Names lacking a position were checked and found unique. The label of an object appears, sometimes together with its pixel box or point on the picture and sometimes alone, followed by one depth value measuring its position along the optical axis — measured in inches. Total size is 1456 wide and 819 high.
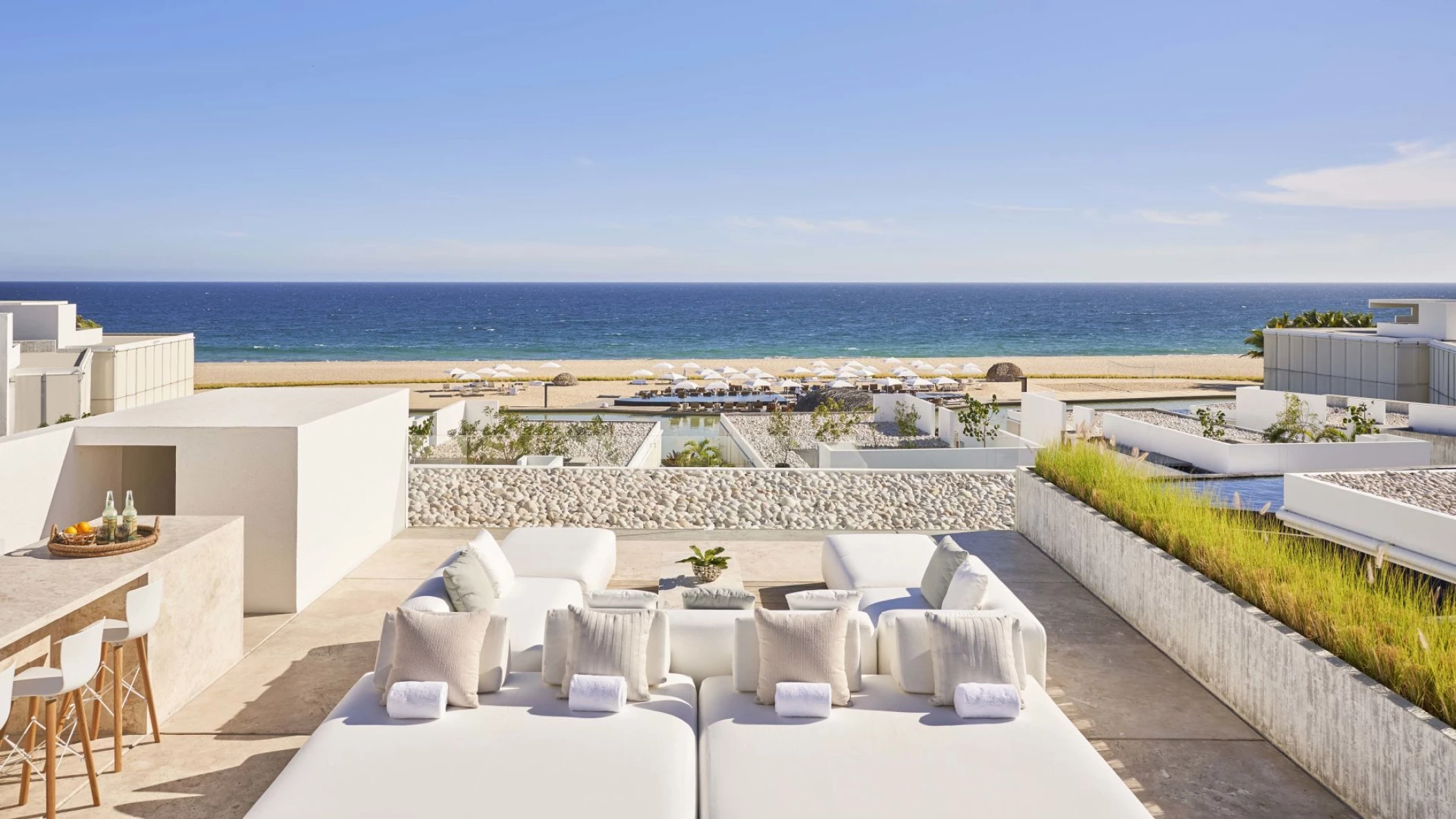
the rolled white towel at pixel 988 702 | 147.8
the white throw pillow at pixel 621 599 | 178.2
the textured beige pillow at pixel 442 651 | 151.5
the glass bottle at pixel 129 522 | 184.2
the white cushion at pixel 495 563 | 205.5
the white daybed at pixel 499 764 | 119.6
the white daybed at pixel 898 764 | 120.6
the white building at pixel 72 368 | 498.0
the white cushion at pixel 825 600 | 178.7
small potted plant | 242.1
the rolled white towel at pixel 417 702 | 145.9
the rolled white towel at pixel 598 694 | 148.5
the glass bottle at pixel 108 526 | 181.6
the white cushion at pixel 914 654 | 159.5
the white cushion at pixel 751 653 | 160.2
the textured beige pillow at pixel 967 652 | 153.6
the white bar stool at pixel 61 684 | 135.7
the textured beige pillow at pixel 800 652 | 153.9
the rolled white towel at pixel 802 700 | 147.5
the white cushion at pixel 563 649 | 159.8
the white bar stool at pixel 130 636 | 158.1
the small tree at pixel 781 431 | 687.1
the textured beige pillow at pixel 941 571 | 200.1
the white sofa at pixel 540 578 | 184.9
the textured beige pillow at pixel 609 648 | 155.2
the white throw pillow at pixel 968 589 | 185.3
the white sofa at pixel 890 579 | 177.2
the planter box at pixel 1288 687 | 130.0
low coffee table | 224.8
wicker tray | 175.5
